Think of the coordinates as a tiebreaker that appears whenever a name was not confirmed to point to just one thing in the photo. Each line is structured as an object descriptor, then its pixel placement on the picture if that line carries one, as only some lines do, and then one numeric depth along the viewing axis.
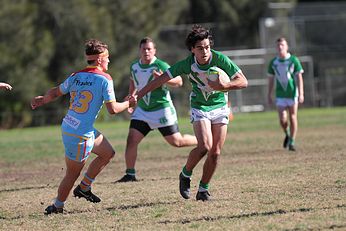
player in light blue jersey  17.37
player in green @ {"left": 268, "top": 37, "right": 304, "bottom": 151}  33.03
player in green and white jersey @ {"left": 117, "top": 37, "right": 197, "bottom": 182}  25.03
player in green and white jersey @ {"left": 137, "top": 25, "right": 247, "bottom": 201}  18.28
